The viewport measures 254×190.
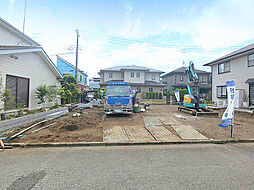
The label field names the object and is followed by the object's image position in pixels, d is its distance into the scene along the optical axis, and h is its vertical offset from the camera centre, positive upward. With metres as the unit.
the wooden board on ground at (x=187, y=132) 5.62 -1.58
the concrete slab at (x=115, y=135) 5.28 -1.62
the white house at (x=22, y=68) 7.22 +1.67
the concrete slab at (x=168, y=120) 7.95 -1.44
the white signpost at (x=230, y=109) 5.59 -0.47
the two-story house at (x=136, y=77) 25.52 +3.57
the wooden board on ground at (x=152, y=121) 7.62 -1.46
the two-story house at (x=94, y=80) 47.56 +5.31
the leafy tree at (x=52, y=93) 9.76 +0.15
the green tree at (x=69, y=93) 11.66 +0.16
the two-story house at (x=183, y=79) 27.25 +3.59
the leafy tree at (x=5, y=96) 6.47 -0.11
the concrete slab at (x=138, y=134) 5.30 -1.61
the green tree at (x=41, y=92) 9.08 +0.17
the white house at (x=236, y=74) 13.79 +2.61
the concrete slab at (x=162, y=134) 5.35 -1.60
